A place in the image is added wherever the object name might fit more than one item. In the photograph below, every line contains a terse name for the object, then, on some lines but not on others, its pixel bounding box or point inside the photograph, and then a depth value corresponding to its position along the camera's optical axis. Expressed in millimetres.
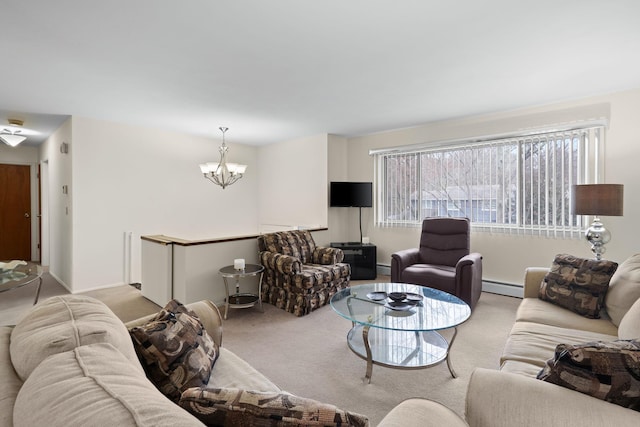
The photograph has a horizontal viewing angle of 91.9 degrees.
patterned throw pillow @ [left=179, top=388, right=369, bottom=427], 694
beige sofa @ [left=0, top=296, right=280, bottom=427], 578
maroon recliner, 3279
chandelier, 4391
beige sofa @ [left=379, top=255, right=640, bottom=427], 923
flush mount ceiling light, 4334
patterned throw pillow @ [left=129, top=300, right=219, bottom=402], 1146
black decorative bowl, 2461
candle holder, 3410
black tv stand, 4820
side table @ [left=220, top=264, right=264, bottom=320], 3285
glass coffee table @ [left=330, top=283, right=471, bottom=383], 2146
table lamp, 2852
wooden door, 5910
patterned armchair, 3396
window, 3625
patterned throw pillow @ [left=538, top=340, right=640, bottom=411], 988
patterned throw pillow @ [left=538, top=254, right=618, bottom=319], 2170
